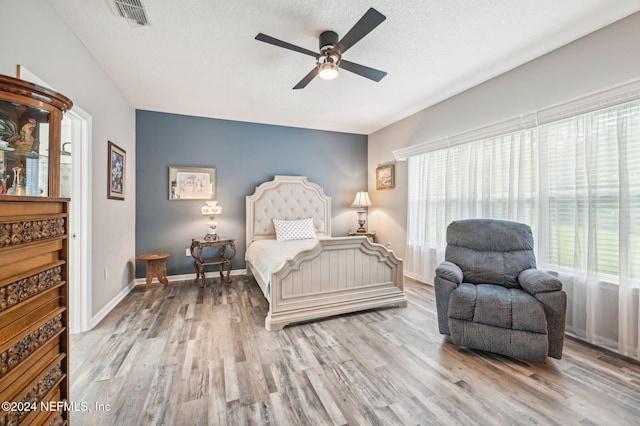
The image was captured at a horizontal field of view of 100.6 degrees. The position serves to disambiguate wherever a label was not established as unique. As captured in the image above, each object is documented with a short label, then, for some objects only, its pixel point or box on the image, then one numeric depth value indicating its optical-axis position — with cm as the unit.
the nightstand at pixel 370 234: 495
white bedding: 282
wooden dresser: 92
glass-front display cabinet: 110
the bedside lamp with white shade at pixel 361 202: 507
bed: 265
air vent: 190
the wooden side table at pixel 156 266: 375
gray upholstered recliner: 195
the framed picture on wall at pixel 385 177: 476
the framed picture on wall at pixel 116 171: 303
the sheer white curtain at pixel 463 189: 281
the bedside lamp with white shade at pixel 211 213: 410
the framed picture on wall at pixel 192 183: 423
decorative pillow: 439
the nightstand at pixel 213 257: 394
